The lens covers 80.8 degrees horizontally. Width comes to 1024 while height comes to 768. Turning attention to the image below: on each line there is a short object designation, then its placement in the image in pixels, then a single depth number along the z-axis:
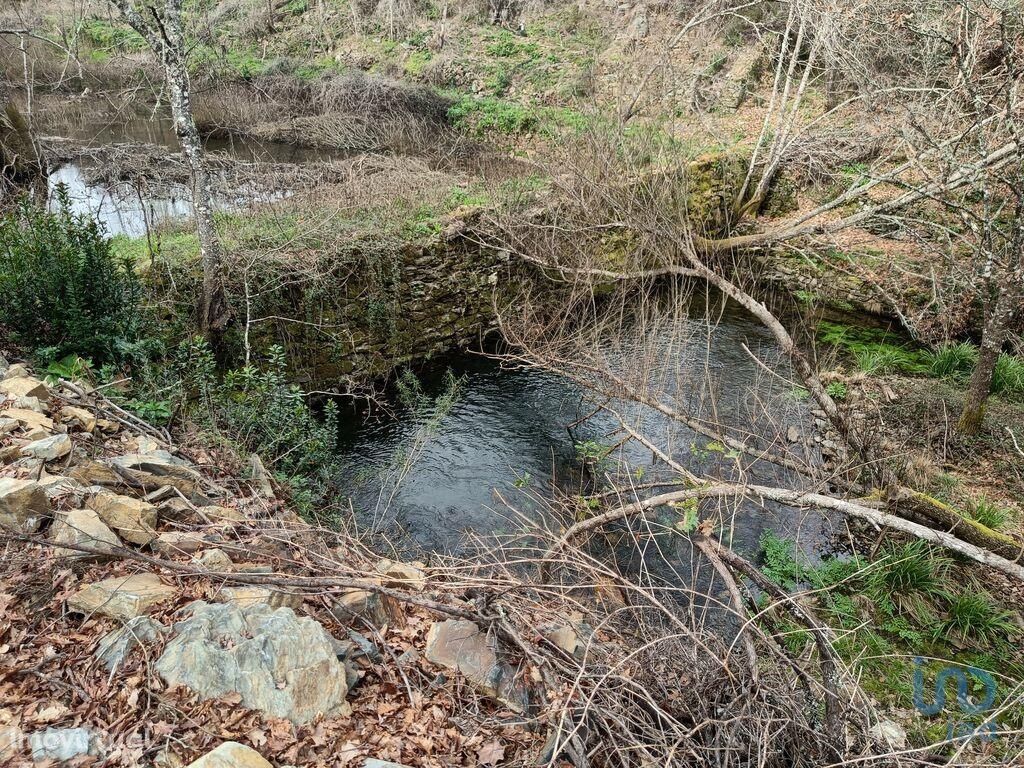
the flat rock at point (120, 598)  2.62
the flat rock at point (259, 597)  2.84
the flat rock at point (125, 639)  2.44
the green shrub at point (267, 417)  5.90
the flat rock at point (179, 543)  3.12
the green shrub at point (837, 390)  7.81
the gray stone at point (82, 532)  2.81
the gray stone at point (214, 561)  3.06
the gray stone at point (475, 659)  2.82
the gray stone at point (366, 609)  3.04
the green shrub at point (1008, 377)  7.25
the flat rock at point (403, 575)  3.18
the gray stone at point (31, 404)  3.94
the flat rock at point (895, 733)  3.82
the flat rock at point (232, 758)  2.04
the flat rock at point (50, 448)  3.40
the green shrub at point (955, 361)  8.05
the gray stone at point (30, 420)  3.71
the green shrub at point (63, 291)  5.24
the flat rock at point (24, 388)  4.05
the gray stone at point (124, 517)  3.10
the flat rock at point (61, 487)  3.10
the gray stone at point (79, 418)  4.18
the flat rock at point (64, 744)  2.03
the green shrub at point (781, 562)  5.55
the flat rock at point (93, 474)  3.42
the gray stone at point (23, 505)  2.81
